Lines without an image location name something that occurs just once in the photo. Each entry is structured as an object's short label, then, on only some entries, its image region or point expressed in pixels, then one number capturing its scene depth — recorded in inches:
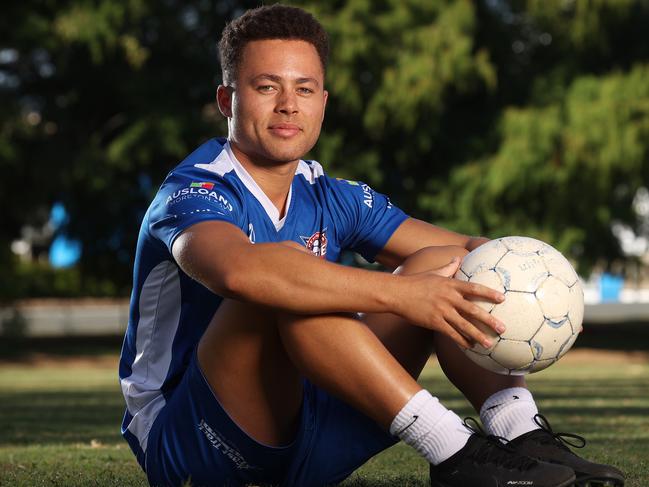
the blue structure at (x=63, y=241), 860.6
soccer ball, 130.4
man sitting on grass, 125.3
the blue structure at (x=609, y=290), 1955.0
